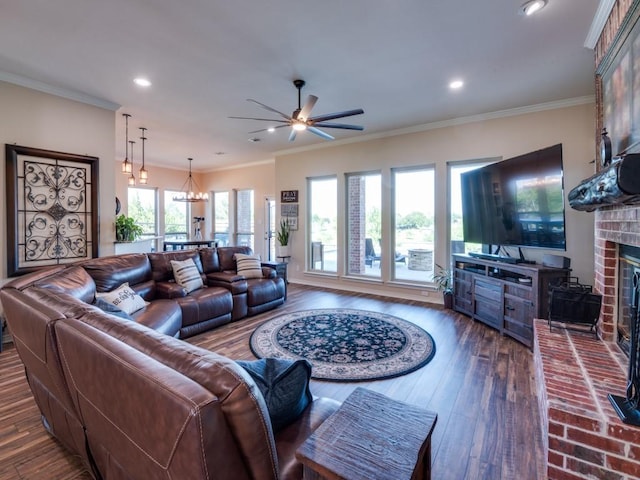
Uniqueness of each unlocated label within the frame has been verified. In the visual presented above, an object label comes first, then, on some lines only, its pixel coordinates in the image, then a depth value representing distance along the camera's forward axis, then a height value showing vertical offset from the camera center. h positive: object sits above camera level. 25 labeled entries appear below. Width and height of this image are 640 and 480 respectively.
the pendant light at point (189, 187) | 9.01 +1.61
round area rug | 2.82 -1.16
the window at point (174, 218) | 8.63 +0.64
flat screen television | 3.23 +0.46
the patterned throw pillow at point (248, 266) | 4.77 -0.42
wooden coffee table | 0.84 -0.64
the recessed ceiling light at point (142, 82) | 3.50 +1.87
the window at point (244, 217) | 8.58 +0.65
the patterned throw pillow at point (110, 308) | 2.12 -0.51
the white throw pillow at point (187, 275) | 3.99 -0.47
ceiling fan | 3.19 +1.38
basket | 2.38 -0.55
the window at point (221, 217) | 9.02 +0.69
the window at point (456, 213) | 4.95 +0.44
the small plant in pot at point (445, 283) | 4.71 -0.71
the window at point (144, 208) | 7.94 +0.87
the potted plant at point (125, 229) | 4.46 +0.17
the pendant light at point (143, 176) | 5.20 +1.11
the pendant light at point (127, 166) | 4.93 +1.22
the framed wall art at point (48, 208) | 3.45 +0.40
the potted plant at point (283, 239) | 6.90 +0.02
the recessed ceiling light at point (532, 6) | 2.24 +1.76
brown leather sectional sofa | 0.78 -0.50
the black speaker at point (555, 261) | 3.24 -0.24
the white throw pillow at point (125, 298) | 2.90 -0.58
